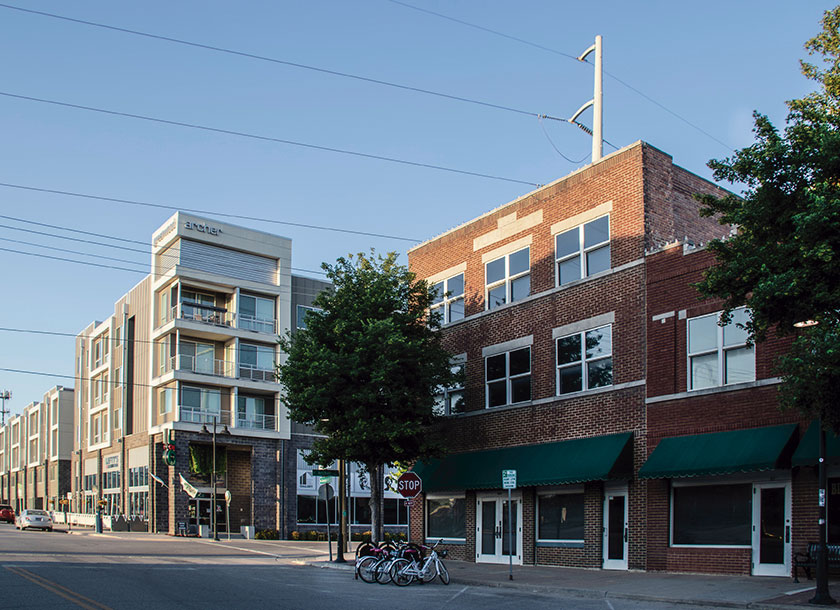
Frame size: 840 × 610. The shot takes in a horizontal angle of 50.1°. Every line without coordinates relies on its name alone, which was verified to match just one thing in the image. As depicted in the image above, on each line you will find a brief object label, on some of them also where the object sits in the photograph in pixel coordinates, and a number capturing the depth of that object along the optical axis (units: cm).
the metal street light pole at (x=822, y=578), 1513
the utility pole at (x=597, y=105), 2783
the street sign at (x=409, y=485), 2414
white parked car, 5403
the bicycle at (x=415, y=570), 2017
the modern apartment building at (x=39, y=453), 8869
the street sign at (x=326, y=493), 2823
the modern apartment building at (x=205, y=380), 5309
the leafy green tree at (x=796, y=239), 1452
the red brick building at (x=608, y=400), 2033
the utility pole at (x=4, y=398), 13025
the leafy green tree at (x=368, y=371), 2614
